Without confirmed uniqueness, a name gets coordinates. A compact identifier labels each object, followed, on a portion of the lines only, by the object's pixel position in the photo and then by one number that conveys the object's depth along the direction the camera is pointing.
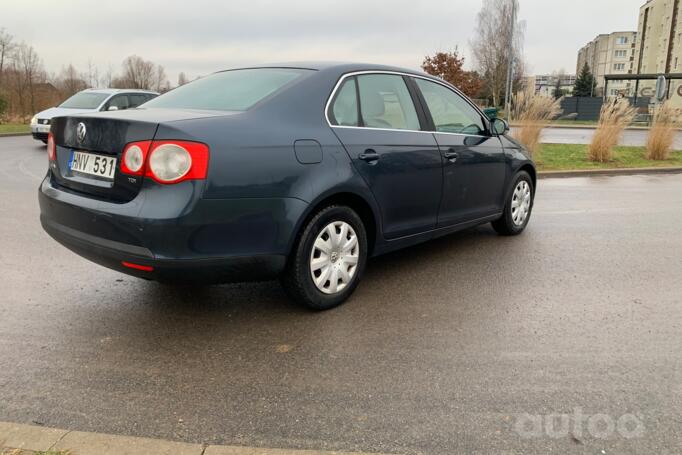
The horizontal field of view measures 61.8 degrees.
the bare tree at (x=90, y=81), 43.48
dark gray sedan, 3.07
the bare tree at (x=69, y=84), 34.58
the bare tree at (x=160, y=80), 61.65
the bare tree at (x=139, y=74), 51.97
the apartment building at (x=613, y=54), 106.81
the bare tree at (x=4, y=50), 28.77
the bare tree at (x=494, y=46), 51.00
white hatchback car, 15.24
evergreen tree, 72.69
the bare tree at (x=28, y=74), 28.02
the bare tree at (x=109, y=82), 46.91
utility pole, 30.19
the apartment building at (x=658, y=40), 70.69
